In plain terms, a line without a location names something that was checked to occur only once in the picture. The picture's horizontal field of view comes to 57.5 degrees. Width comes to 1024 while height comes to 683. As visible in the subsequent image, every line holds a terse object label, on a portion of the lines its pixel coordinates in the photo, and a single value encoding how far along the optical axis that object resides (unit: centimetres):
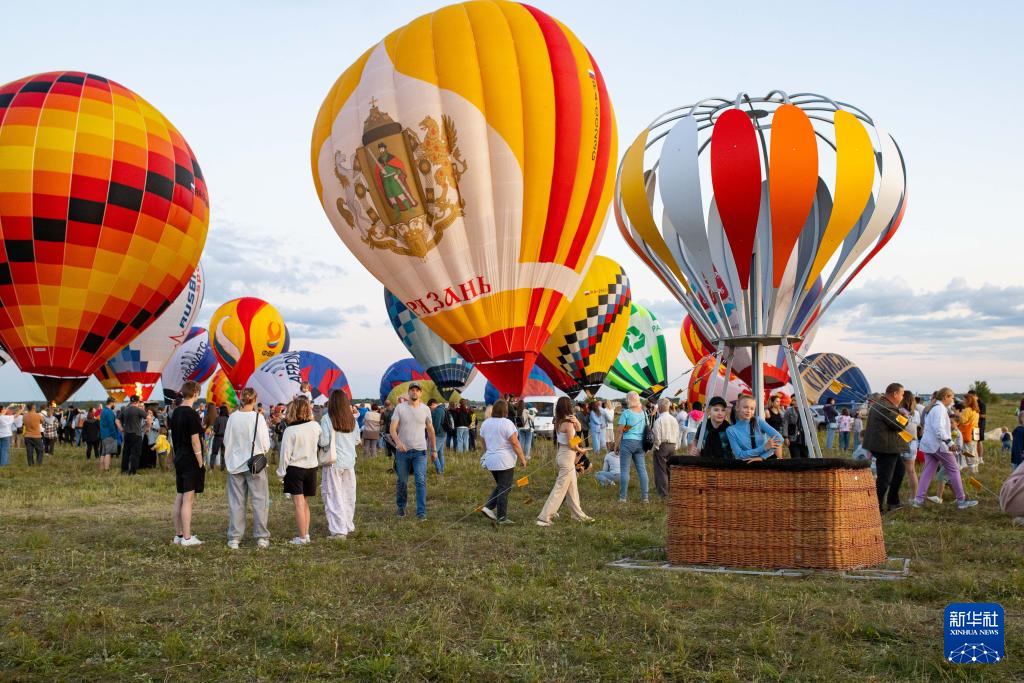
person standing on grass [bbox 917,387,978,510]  1063
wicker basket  723
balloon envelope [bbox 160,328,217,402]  4394
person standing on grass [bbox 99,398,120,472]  1872
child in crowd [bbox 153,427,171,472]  1814
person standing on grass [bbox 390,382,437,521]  1048
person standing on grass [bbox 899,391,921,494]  1126
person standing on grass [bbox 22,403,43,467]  1998
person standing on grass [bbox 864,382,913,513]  1021
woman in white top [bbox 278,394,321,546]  898
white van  3001
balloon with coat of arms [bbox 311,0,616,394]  1625
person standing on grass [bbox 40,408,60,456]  2434
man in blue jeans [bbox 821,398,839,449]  2345
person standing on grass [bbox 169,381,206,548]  876
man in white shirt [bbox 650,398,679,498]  1205
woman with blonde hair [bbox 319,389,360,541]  934
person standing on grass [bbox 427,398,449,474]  1767
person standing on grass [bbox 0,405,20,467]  2002
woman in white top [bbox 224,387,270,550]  879
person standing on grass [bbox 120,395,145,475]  1761
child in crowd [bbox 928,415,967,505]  1139
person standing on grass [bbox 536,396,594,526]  1004
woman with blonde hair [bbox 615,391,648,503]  1204
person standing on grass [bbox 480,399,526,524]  1034
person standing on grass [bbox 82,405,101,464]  2195
